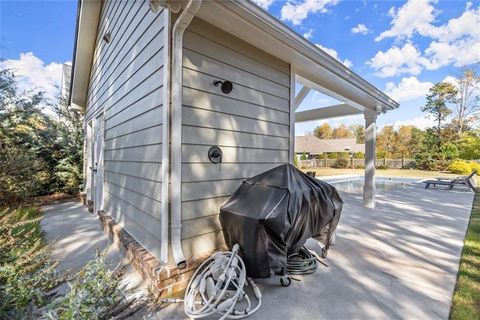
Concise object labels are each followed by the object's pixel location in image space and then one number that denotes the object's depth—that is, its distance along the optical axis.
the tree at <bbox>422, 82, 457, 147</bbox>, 21.69
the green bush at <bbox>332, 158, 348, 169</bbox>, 24.73
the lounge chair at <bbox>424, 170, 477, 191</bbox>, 8.95
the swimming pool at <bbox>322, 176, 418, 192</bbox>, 9.36
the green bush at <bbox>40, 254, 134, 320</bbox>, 1.28
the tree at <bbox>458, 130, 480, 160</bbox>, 17.41
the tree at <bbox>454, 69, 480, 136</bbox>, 20.11
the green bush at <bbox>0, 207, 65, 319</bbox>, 1.29
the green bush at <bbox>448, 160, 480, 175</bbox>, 15.93
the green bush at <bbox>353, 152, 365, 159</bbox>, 25.17
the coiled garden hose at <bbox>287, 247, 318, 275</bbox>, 2.58
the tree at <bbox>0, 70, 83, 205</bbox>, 5.44
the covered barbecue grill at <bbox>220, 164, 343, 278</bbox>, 1.99
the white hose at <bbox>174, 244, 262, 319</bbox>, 1.79
